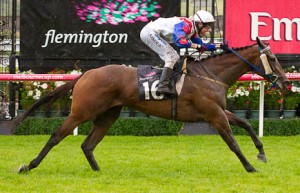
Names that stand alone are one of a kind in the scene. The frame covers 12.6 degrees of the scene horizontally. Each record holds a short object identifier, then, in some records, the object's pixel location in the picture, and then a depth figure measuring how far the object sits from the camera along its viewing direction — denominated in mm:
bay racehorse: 14869
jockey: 14740
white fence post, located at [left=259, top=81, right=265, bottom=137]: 21546
